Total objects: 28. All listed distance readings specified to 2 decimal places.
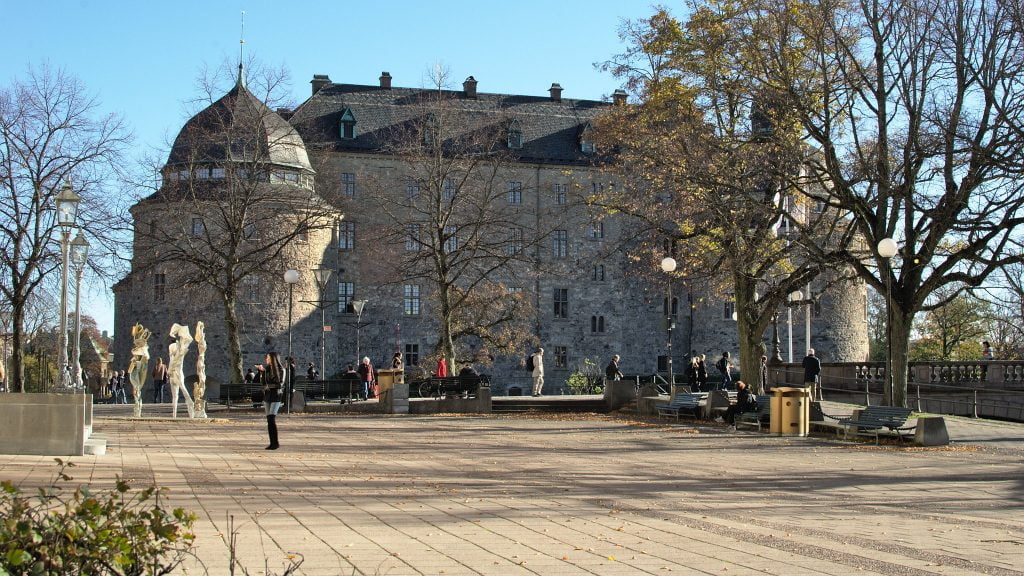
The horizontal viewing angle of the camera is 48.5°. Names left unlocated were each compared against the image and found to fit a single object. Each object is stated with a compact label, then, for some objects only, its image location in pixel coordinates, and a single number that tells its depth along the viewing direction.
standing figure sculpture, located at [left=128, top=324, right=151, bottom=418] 26.19
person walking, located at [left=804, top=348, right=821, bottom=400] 32.47
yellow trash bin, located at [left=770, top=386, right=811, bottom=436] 22.55
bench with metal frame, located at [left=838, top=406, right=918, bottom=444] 20.72
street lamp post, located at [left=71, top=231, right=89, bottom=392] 23.25
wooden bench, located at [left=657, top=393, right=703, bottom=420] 27.72
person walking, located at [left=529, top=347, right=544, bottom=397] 39.84
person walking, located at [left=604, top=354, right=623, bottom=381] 40.12
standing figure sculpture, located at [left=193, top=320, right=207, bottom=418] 27.03
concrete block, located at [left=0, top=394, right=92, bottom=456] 15.02
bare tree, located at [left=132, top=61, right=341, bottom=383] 36.50
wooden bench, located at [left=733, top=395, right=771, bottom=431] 23.89
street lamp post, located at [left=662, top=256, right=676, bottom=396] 29.83
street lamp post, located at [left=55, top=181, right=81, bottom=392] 18.23
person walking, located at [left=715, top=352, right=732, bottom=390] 38.69
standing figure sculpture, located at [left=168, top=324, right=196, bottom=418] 25.42
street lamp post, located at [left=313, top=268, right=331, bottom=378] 33.43
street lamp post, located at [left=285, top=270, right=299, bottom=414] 30.69
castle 56.41
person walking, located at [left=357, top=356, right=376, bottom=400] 38.97
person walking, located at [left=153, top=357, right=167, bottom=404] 42.36
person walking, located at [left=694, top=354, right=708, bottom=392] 39.23
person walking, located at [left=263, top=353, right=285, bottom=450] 17.30
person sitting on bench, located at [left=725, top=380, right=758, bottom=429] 24.73
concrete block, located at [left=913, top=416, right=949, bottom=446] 20.25
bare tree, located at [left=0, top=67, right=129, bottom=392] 31.16
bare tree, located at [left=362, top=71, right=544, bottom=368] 41.00
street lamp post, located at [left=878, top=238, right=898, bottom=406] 21.56
